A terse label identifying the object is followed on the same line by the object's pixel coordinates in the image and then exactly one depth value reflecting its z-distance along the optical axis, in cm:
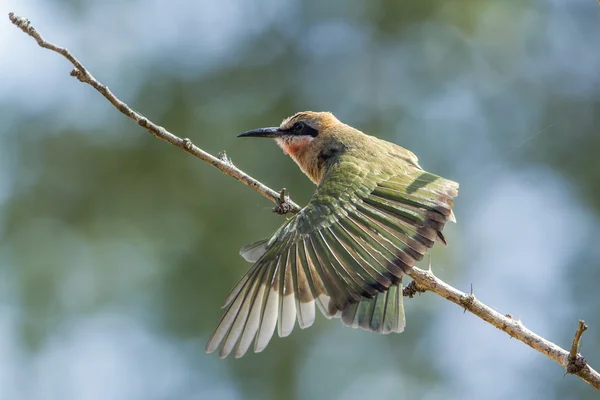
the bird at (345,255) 709
